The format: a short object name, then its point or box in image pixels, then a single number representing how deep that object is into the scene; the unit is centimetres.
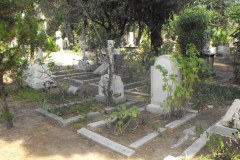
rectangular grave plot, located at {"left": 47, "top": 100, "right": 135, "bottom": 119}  634
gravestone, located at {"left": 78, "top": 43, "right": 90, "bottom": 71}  1289
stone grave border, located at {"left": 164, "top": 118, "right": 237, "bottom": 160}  433
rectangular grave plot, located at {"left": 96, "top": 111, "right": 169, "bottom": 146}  503
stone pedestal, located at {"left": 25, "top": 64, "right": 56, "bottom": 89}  916
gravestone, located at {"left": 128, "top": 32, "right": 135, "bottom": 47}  2622
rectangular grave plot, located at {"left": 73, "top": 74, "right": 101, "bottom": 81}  1096
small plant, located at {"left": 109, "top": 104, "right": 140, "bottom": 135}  493
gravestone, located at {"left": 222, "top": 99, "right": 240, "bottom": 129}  504
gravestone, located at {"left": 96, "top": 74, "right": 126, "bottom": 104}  738
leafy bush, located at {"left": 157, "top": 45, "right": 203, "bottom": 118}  568
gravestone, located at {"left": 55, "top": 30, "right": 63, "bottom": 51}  2189
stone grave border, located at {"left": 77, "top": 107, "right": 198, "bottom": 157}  459
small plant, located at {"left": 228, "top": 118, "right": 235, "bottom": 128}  506
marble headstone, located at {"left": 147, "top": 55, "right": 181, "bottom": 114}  611
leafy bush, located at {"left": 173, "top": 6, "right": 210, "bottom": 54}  1183
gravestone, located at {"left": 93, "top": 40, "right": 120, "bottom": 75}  777
